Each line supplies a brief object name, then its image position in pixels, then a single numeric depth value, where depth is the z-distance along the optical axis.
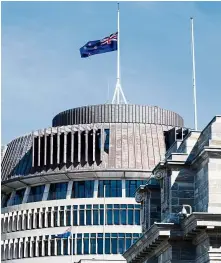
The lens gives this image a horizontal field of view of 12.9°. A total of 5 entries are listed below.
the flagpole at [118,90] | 129.02
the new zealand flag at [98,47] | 107.69
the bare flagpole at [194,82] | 70.62
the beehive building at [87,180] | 131.00
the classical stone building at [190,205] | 58.03
